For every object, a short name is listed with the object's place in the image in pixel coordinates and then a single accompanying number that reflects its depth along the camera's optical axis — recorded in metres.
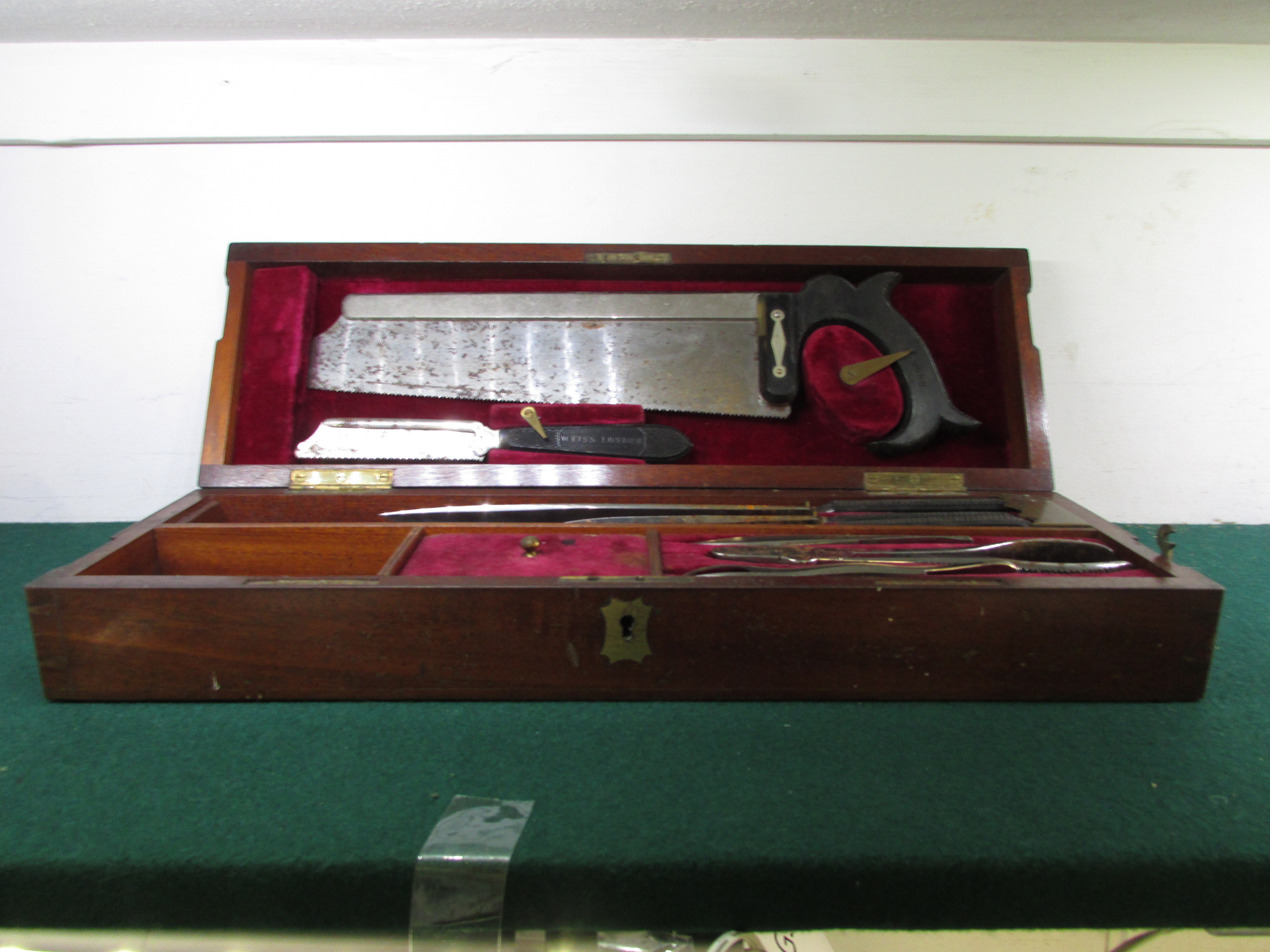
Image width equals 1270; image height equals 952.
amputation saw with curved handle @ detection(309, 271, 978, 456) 0.50
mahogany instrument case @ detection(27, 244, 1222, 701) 0.35
